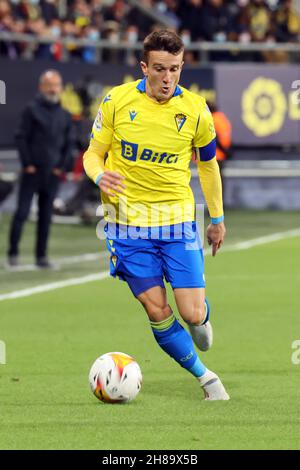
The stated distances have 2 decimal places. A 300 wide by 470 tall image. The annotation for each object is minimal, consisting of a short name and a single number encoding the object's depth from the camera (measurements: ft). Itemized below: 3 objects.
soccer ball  57.82
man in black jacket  114.42
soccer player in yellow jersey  58.49
